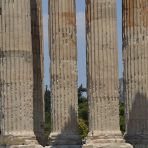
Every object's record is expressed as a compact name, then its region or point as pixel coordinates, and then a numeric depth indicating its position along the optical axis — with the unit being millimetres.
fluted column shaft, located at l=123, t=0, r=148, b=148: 46732
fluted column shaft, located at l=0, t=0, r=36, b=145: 45257
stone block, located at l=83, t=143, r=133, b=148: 43981
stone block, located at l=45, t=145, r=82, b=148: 47250
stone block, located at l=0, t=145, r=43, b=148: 45097
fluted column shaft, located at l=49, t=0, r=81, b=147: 47250
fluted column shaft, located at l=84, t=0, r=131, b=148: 44459
